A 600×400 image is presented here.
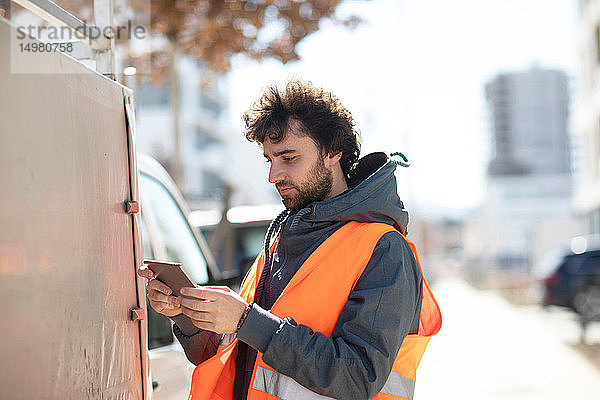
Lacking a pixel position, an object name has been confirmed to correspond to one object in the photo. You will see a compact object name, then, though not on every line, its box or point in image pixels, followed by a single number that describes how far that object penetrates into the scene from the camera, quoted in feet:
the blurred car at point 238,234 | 26.16
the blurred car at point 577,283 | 51.52
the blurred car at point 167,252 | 11.14
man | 7.68
